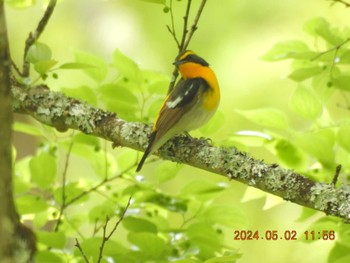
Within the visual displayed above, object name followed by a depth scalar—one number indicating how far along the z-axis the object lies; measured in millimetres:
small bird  6155
